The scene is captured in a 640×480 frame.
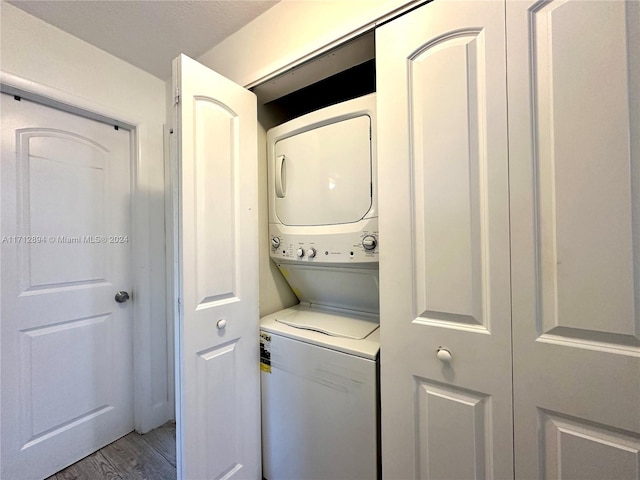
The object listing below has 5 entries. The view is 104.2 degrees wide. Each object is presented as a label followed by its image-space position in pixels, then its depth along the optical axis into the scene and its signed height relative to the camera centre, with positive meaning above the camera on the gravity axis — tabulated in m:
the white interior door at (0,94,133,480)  1.37 -0.26
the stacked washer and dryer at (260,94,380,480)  1.08 -0.41
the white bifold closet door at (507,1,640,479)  0.62 +0.00
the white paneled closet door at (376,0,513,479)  0.76 -0.02
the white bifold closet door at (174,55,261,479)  1.06 -0.17
